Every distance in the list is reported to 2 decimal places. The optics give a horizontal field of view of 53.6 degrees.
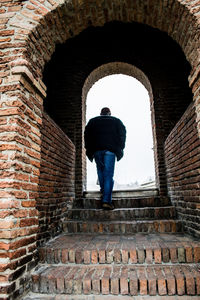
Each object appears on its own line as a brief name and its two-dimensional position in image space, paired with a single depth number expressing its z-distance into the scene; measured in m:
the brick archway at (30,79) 1.83
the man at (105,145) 3.40
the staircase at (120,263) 1.81
